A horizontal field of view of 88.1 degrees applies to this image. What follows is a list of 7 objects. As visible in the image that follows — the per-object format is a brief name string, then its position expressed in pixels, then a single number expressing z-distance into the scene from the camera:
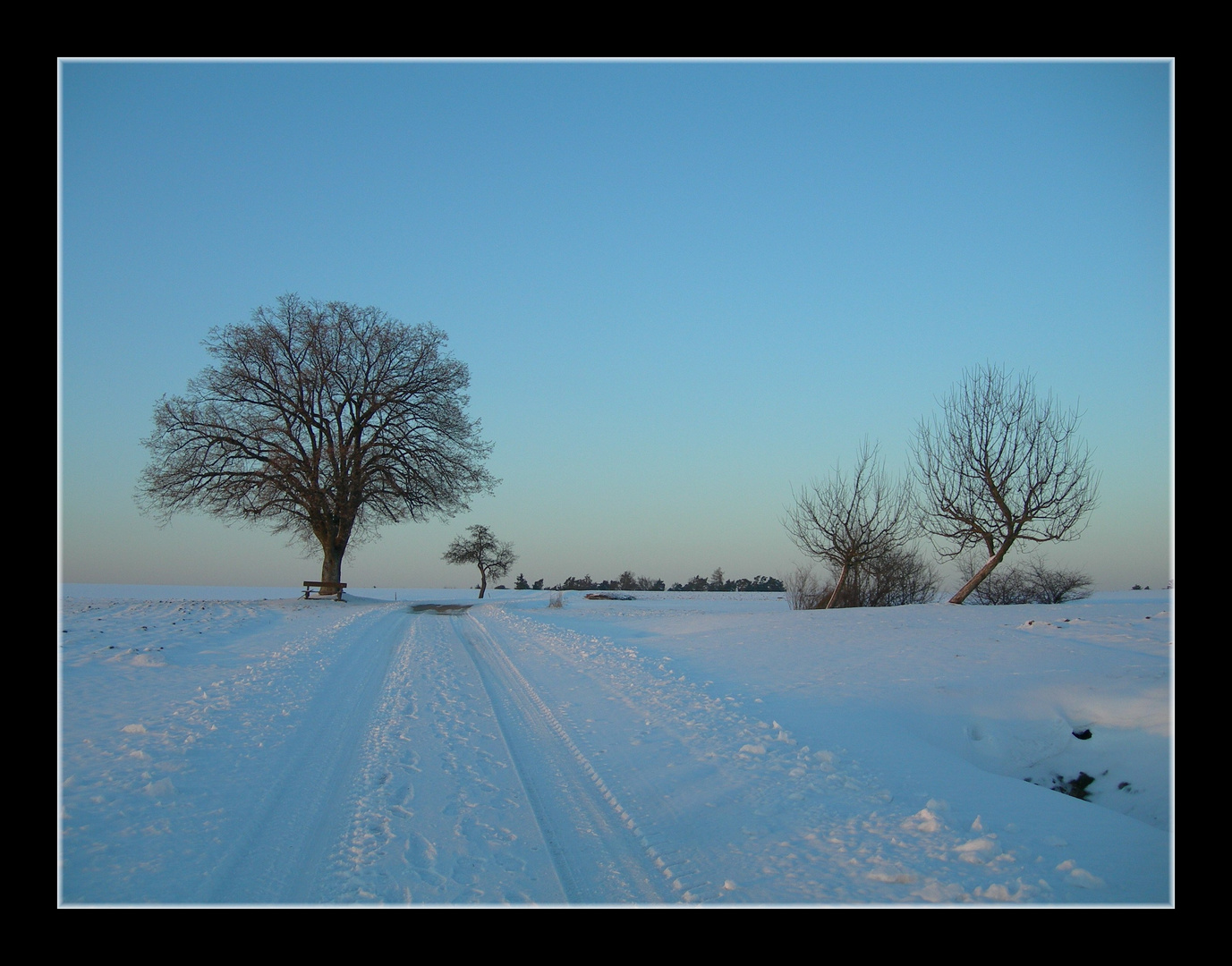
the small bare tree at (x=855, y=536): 22.42
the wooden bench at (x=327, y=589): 29.31
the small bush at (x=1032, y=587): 20.50
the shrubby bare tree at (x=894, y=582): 23.62
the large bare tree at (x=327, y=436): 26.31
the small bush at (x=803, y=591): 25.94
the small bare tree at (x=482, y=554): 54.06
